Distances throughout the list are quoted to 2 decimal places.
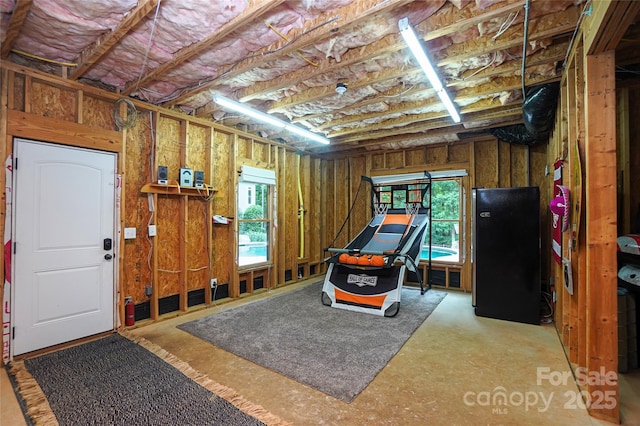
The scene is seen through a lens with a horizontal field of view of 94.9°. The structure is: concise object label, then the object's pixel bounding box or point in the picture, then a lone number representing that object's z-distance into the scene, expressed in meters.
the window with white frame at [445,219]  5.86
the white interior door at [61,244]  2.98
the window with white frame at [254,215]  5.27
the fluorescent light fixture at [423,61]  2.30
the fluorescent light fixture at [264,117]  3.73
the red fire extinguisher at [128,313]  3.74
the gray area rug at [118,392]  2.07
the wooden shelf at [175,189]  3.95
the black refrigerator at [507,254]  3.95
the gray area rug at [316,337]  2.65
